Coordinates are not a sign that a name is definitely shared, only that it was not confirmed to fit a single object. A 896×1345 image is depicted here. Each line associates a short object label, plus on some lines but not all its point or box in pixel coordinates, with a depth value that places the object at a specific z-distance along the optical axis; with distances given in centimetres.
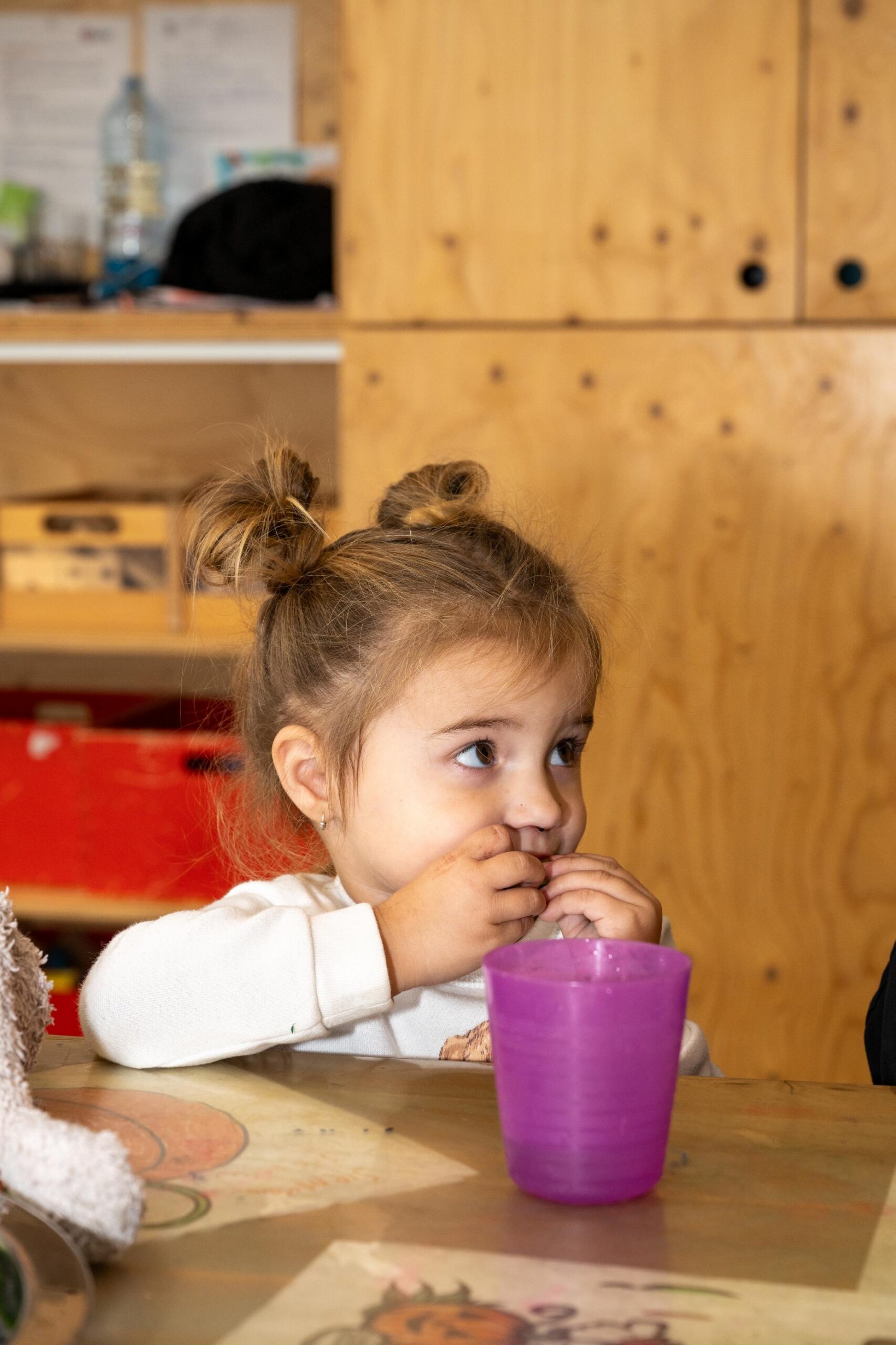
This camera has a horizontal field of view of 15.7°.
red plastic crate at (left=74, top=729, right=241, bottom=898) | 372
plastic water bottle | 387
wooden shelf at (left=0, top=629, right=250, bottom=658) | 373
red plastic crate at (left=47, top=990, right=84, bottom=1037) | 310
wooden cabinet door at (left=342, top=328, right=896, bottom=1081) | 349
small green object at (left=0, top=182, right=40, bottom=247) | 394
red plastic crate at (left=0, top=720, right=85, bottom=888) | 378
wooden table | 163
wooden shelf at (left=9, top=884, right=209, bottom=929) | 375
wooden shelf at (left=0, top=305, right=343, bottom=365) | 362
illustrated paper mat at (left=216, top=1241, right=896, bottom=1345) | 151
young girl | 248
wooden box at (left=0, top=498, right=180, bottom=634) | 378
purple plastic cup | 182
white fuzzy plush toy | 165
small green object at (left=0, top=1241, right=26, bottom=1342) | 149
